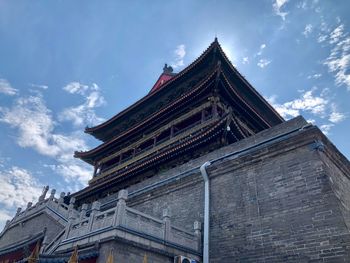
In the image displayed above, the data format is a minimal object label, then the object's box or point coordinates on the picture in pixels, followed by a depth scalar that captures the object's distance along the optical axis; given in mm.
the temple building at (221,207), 7086
